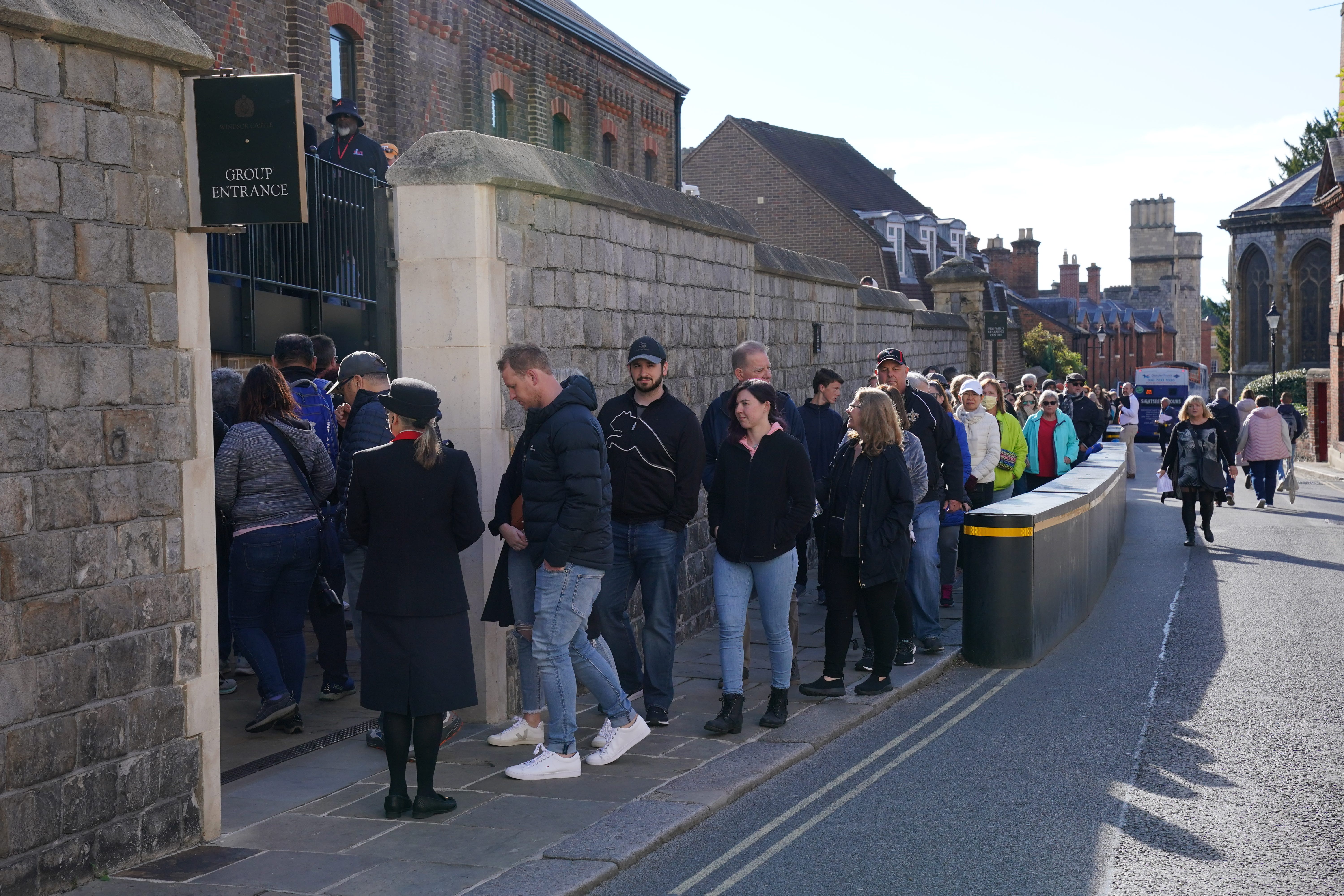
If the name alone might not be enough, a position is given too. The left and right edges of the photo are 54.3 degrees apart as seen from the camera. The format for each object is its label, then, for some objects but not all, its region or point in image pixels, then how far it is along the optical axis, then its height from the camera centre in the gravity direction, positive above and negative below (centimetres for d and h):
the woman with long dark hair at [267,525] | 684 -71
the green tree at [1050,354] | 6188 +116
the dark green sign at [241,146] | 525 +98
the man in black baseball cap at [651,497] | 704 -61
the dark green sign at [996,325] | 2675 +110
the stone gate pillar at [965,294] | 2742 +181
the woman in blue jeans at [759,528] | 703 -78
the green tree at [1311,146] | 6206 +1104
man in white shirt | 2394 -89
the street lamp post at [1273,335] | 3997 +122
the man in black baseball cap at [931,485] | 925 -77
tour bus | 5059 -37
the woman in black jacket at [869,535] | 778 -92
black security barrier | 902 -142
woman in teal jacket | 1503 -76
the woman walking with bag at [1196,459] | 1547 -99
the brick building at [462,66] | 1502 +465
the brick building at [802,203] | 4497 +626
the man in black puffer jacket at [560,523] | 595 -64
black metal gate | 960 +90
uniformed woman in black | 548 -79
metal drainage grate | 635 -186
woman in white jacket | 1188 -56
